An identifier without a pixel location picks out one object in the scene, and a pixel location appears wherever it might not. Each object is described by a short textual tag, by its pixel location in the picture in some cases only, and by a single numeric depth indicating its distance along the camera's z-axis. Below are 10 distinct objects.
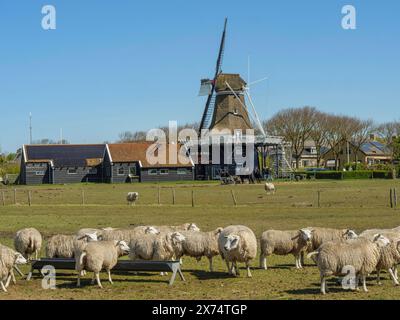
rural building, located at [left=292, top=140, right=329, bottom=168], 161.38
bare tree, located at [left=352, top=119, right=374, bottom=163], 119.25
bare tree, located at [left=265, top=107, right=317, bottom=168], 109.06
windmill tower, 88.69
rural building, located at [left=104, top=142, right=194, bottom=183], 89.62
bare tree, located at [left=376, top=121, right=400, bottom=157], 121.66
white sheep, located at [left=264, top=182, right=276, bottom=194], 55.62
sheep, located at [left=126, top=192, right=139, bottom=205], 46.09
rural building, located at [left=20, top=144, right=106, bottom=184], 90.44
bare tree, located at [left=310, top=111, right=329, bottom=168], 111.44
